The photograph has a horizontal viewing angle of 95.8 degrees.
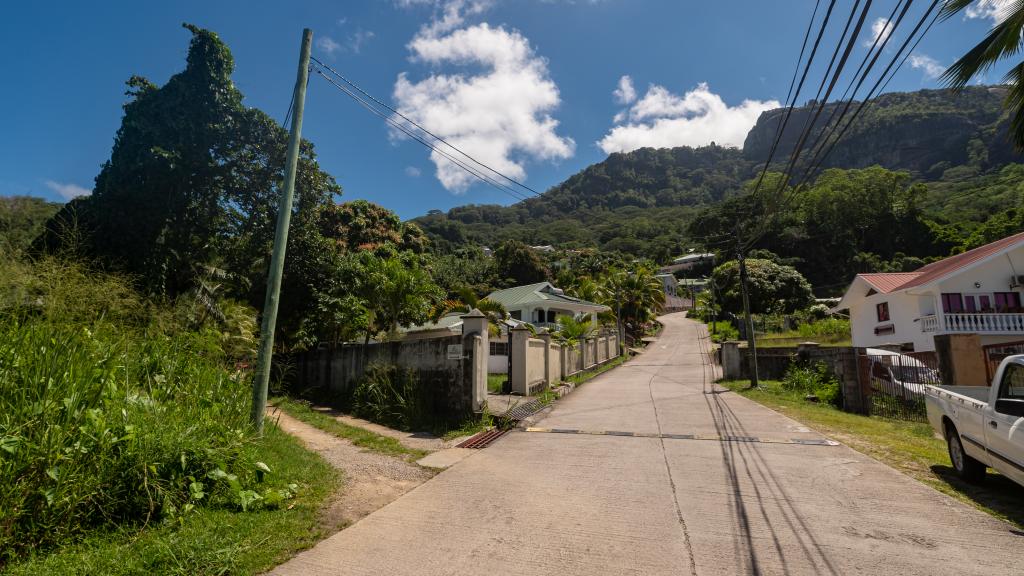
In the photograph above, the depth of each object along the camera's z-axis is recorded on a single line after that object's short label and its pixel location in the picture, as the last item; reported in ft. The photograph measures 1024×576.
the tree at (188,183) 45.29
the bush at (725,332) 112.51
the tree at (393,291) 56.65
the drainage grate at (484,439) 27.22
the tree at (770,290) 133.28
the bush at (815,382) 43.75
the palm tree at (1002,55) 25.70
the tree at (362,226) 95.35
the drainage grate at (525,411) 34.13
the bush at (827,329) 100.06
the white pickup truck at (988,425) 15.93
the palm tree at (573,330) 75.98
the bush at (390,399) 33.17
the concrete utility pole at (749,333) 52.90
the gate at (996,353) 33.68
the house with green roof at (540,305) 106.11
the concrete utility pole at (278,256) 21.17
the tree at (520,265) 168.55
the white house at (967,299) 68.23
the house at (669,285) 238.35
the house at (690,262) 261.65
